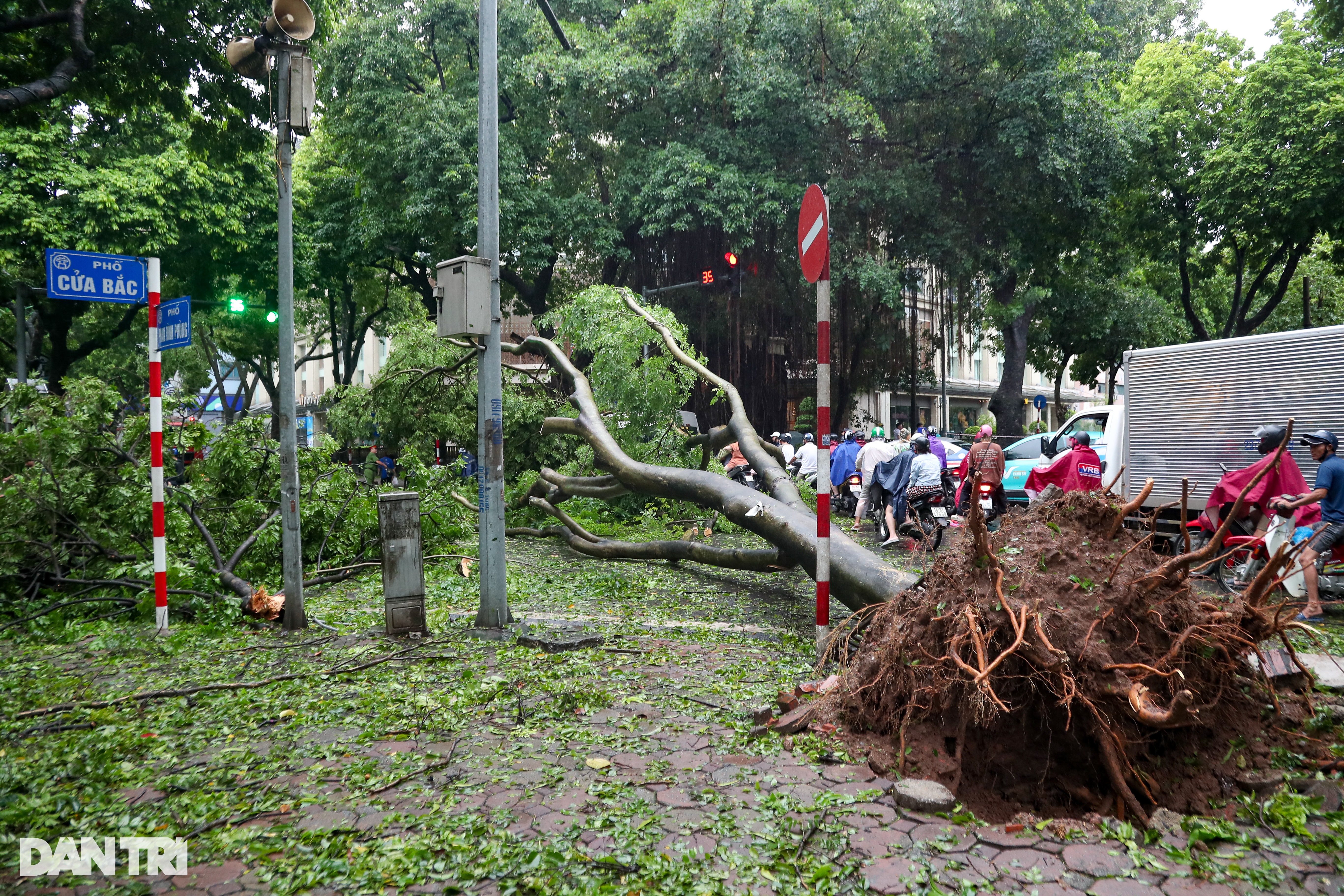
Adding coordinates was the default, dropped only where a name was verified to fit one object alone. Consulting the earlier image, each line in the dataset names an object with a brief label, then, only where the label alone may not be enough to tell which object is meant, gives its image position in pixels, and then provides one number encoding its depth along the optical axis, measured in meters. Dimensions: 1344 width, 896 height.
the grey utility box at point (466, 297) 6.57
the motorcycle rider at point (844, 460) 16.45
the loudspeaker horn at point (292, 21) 6.36
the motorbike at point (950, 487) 14.16
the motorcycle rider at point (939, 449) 14.30
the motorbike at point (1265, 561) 7.70
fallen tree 6.11
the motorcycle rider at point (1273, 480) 7.71
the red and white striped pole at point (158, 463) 6.62
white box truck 9.02
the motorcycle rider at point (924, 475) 12.70
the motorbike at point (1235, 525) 8.33
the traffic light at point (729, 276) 19.03
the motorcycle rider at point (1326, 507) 7.24
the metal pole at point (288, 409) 6.54
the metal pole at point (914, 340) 24.97
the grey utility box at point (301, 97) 6.65
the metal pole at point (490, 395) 6.67
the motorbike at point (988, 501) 12.12
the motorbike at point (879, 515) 13.64
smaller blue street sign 6.68
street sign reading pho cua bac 6.35
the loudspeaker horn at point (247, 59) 6.52
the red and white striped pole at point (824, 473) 5.28
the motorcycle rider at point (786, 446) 16.86
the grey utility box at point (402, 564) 6.53
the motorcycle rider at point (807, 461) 17.02
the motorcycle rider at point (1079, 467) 10.02
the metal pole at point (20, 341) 18.00
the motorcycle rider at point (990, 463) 11.84
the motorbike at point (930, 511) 11.64
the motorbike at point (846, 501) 17.14
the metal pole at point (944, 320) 26.44
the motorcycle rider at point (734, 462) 13.58
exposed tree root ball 3.83
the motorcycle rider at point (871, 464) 14.28
